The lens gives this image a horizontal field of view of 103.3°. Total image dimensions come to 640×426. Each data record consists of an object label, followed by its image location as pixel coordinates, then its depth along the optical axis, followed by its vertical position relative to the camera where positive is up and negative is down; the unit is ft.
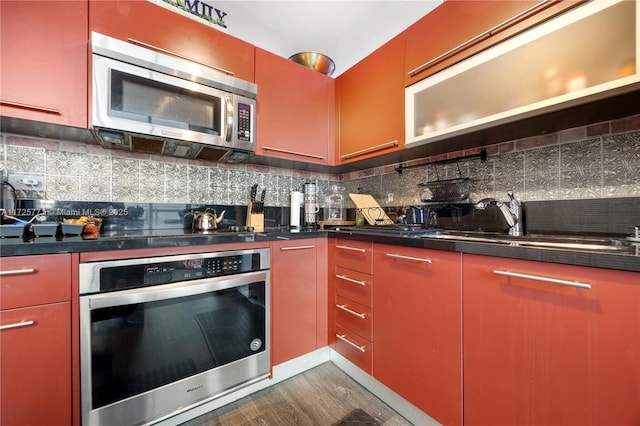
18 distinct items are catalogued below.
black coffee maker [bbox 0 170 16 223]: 3.97 +0.26
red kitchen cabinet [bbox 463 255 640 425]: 2.20 -1.33
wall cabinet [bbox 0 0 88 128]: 3.49 +2.20
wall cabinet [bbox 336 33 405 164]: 5.21 +2.47
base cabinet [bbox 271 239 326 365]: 4.81 -1.72
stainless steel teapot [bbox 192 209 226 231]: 5.32 -0.19
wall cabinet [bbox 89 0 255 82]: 4.06 +3.18
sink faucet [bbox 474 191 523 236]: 4.25 -0.01
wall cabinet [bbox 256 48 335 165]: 5.59 +2.43
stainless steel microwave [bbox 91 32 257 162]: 3.93 +1.91
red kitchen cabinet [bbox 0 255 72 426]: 2.80 -1.49
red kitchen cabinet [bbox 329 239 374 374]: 4.62 -1.74
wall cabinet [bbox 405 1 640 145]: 2.88 +1.94
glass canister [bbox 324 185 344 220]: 7.74 +0.23
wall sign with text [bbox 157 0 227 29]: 4.71 +4.36
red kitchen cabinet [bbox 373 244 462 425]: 3.37 -1.72
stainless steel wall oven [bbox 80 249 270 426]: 3.29 -1.80
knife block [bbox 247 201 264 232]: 6.05 -0.04
